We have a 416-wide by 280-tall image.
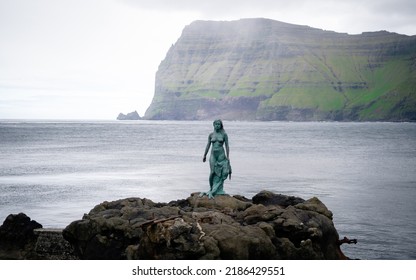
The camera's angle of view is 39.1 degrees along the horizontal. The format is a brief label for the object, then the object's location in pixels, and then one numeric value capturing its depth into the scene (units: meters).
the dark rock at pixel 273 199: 17.23
